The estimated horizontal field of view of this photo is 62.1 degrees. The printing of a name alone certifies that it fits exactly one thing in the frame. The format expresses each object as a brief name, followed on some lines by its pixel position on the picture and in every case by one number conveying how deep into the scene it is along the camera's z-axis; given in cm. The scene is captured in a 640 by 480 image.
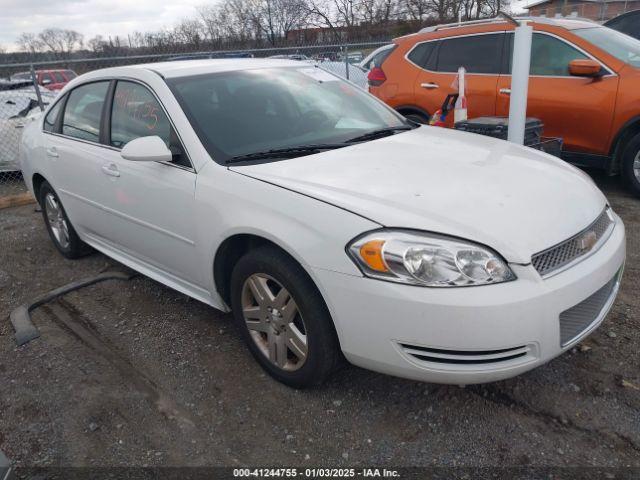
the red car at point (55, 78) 1495
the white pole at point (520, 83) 454
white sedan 211
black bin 465
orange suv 520
